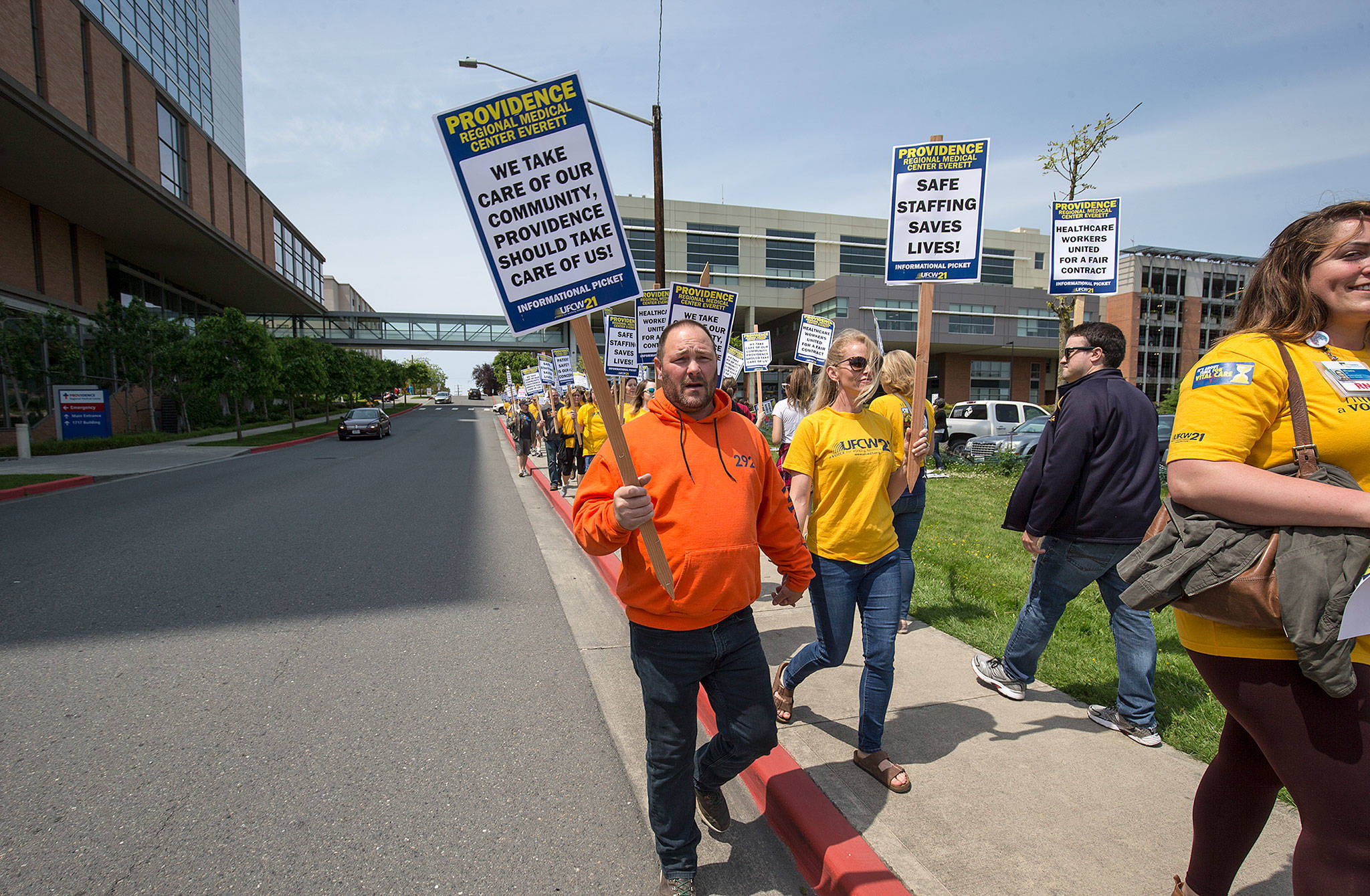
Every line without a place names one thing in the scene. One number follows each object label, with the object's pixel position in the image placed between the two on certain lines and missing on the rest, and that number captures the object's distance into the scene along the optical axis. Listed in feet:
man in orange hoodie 7.52
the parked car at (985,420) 62.90
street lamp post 41.81
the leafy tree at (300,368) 102.78
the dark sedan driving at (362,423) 91.56
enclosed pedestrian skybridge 204.13
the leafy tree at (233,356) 77.51
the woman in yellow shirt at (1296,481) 5.13
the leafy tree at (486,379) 397.00
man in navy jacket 10.57
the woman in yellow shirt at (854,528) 9.86
